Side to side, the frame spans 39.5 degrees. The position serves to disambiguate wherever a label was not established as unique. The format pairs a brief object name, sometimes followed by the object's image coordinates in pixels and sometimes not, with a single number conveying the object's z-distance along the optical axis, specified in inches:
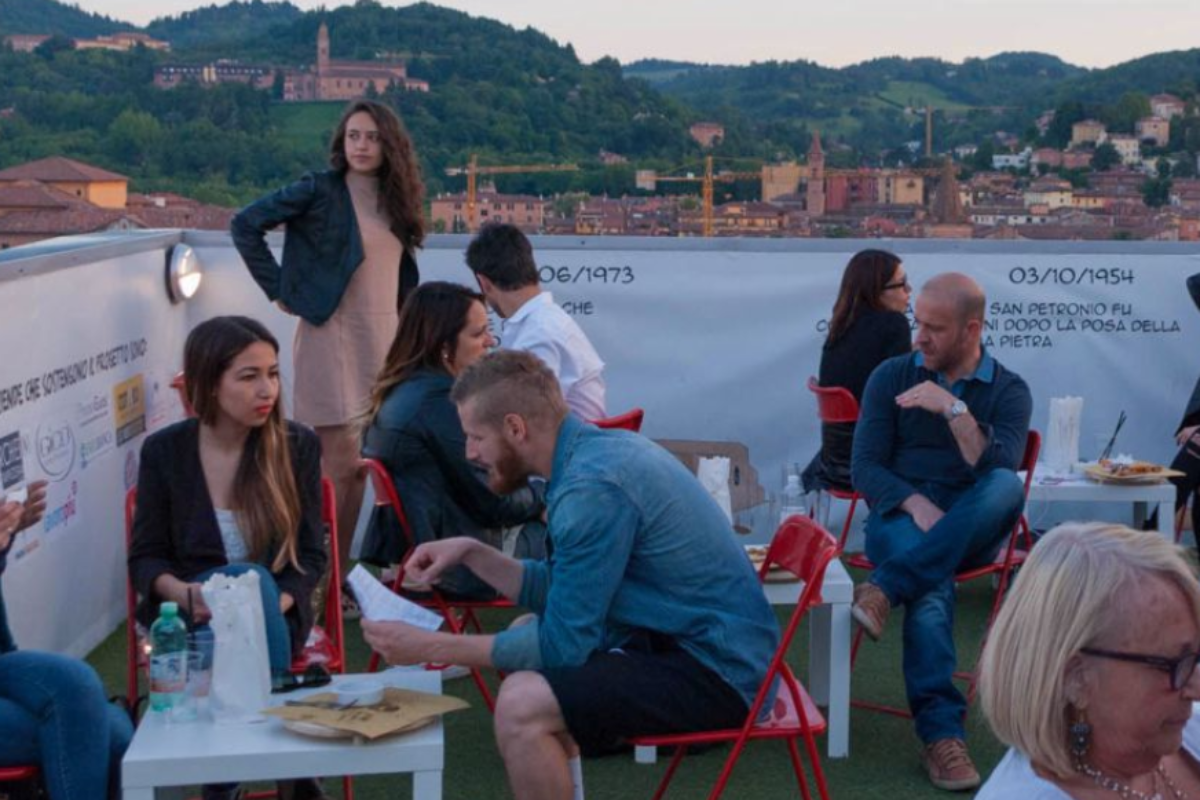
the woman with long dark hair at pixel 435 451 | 196.1
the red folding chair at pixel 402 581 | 190.5
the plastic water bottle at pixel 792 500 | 208.0
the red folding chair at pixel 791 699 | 144.6
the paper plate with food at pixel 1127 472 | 248.5
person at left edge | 143.1
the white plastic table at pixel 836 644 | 185.3
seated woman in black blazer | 171.0
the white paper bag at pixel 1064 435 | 261.6
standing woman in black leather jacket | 258.5
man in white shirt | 233.8
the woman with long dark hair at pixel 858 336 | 257.3
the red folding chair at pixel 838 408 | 252.1
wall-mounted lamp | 288.0
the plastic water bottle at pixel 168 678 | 134.2
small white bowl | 131.0
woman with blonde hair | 85.7
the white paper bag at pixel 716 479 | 201.0
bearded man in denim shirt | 137.8
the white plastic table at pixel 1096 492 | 247.1
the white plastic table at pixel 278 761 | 122.8
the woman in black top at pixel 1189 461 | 276.8
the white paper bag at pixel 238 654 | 132.1
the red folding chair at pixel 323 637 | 171.2
